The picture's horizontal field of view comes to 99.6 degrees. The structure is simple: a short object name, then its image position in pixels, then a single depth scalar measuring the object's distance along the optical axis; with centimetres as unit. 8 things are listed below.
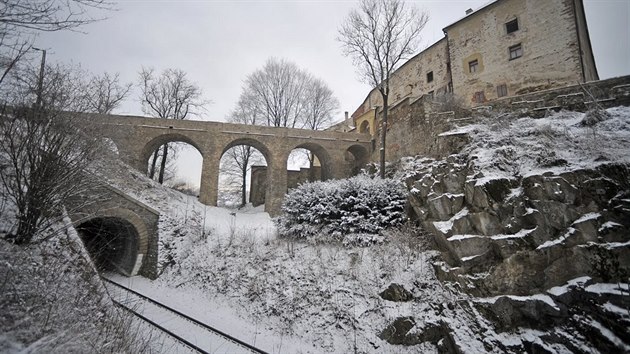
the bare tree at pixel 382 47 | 1487
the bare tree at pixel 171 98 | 2256
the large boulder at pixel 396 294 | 663
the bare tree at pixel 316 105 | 2962
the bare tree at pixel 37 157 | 404
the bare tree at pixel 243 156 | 2688
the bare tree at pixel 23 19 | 285
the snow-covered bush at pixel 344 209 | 888
